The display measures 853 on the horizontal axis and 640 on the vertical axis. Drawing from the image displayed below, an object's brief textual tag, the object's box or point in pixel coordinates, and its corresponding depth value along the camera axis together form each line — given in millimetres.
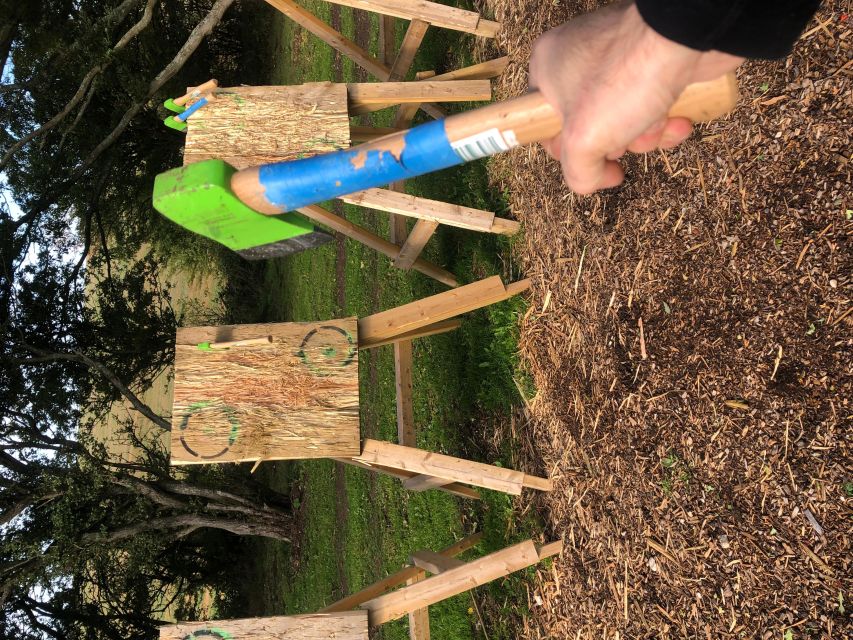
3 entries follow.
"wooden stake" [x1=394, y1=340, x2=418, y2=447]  4801
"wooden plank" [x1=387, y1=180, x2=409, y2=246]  6156
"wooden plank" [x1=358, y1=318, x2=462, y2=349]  4718
